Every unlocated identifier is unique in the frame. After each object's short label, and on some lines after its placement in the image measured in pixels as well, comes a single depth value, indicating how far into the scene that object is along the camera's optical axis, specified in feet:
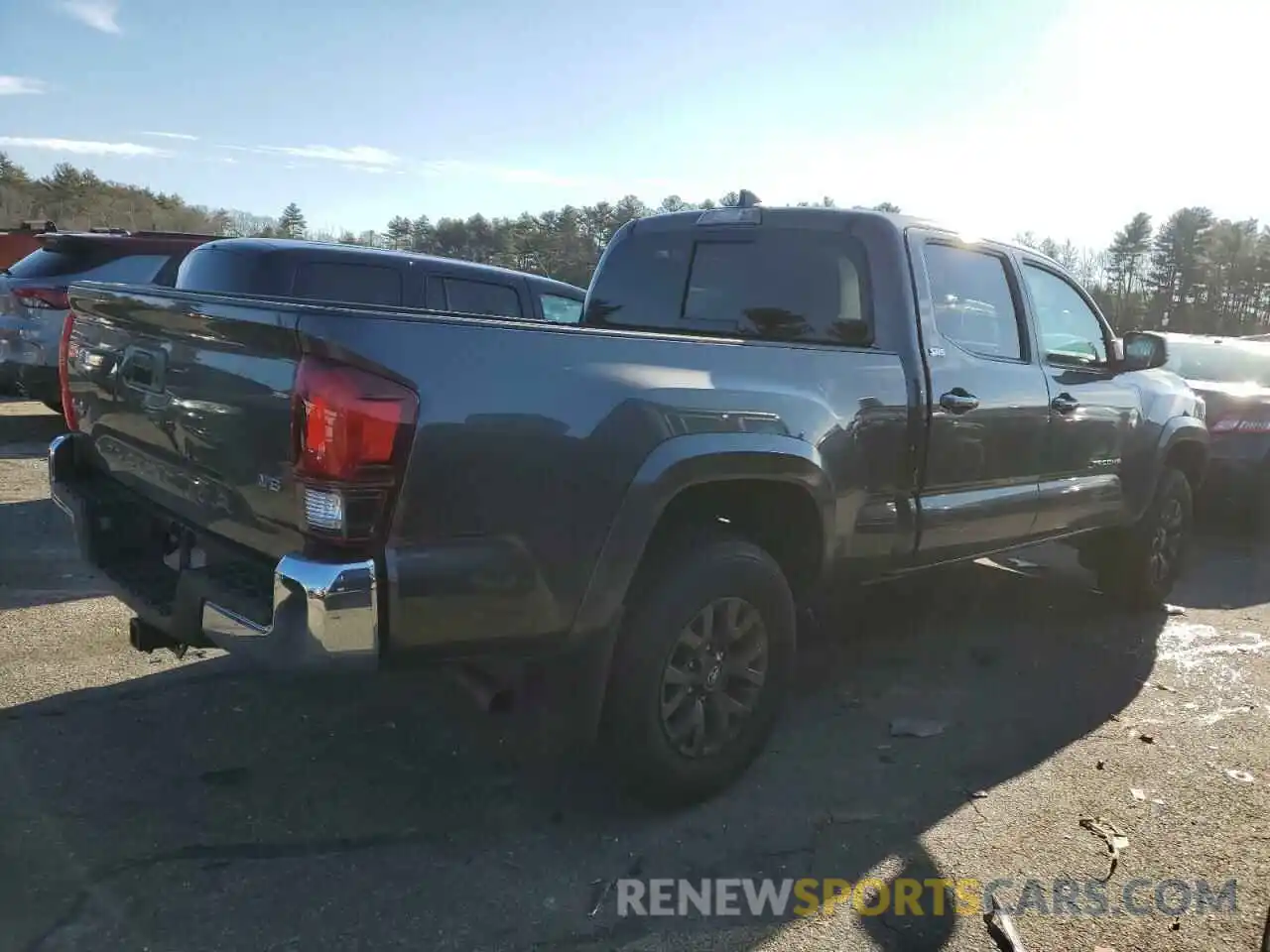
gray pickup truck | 7.94
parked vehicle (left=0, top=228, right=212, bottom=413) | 29.14
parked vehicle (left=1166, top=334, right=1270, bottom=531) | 26.23
